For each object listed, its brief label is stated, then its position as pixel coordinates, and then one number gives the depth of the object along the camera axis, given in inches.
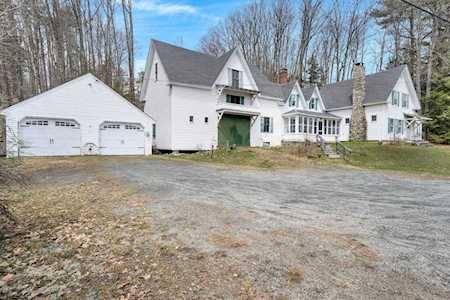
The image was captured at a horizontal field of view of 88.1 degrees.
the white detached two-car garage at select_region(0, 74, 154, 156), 553.9
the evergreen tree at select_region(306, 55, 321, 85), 1390.3
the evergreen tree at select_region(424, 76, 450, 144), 965.2
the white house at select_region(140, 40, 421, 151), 702.5
